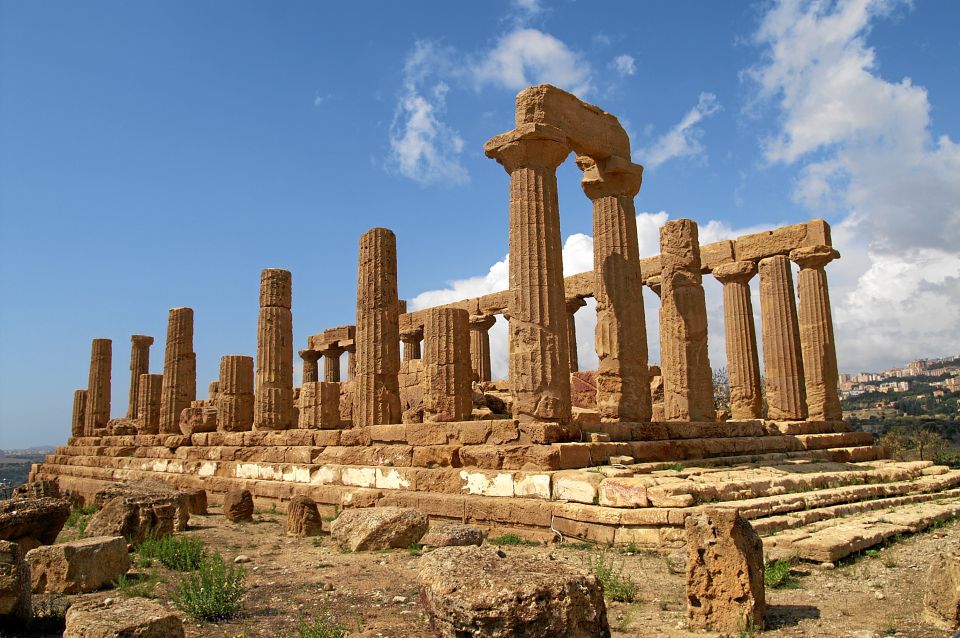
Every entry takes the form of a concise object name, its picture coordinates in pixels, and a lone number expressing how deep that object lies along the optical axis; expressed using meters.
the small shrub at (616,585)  6.34
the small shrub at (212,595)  6.16
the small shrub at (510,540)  9.52
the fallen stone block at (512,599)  4.26
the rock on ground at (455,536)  8.40
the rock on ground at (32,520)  8.85
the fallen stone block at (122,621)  4.61
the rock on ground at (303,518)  11.40
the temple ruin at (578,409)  9.92
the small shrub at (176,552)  8.70
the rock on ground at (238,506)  13.41
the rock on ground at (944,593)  5.07
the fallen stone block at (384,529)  9.47
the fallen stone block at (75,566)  7.38
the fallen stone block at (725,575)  5.40
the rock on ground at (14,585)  5.74
